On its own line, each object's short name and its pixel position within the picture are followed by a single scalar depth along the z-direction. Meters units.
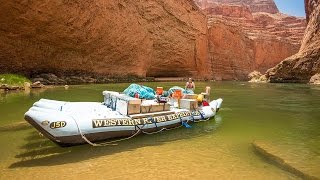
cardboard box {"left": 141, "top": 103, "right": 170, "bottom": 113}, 11.02
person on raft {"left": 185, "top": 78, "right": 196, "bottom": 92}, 16.56
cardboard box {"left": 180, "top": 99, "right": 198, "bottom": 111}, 13.21
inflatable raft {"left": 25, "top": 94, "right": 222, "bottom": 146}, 8.21
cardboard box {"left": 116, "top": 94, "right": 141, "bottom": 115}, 10.37
